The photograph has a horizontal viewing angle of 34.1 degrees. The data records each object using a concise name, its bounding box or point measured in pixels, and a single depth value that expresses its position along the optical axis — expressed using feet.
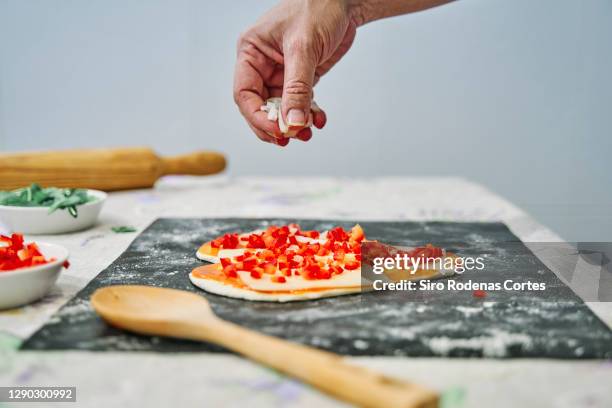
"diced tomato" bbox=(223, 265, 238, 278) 1.96
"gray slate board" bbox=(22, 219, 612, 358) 1.68
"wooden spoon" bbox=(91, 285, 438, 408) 1.39
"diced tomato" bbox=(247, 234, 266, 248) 2.20
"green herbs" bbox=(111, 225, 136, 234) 2.44
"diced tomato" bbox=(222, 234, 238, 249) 2.20
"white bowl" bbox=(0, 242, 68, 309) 1.78
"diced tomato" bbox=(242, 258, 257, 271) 1.99
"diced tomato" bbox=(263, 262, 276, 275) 1.98
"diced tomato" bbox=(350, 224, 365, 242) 2.23
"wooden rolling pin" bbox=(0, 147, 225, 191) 2.79
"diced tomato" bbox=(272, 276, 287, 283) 1.92
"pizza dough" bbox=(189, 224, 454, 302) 1.90
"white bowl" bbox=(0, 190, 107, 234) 2.36
